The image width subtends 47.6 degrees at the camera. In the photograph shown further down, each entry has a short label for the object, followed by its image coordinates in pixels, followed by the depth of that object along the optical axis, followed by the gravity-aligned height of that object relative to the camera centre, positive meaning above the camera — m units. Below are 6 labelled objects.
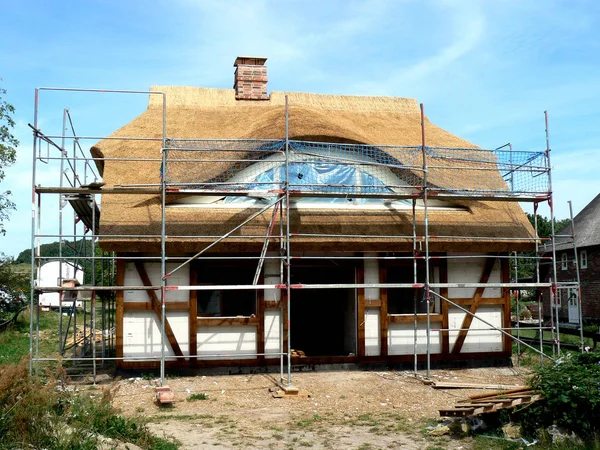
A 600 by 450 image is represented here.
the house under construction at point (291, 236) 12.77 +1.13
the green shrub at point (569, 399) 7.77 -1.22
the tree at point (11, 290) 23.69 +0.30
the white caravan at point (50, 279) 28.87 +0.92
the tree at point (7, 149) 22.66 +4.97
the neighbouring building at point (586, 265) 24.83 +1.01
